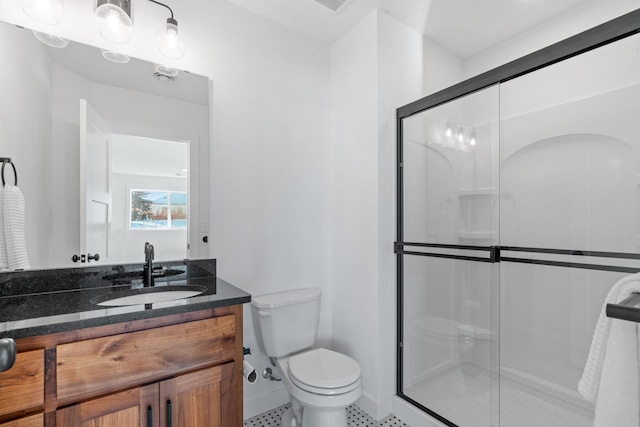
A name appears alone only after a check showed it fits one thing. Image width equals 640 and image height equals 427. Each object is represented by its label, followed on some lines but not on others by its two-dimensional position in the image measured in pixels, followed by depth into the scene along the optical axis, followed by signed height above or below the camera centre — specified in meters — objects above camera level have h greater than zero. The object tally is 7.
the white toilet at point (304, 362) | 1.52 -0.79
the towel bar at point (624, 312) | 0.54 -0.17
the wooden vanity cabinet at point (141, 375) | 0.94 -0.54
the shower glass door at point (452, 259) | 1.66 -0.25
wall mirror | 1.35 +0.31
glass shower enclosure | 1.26 -0.05
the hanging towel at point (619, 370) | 0.65 -0.32
